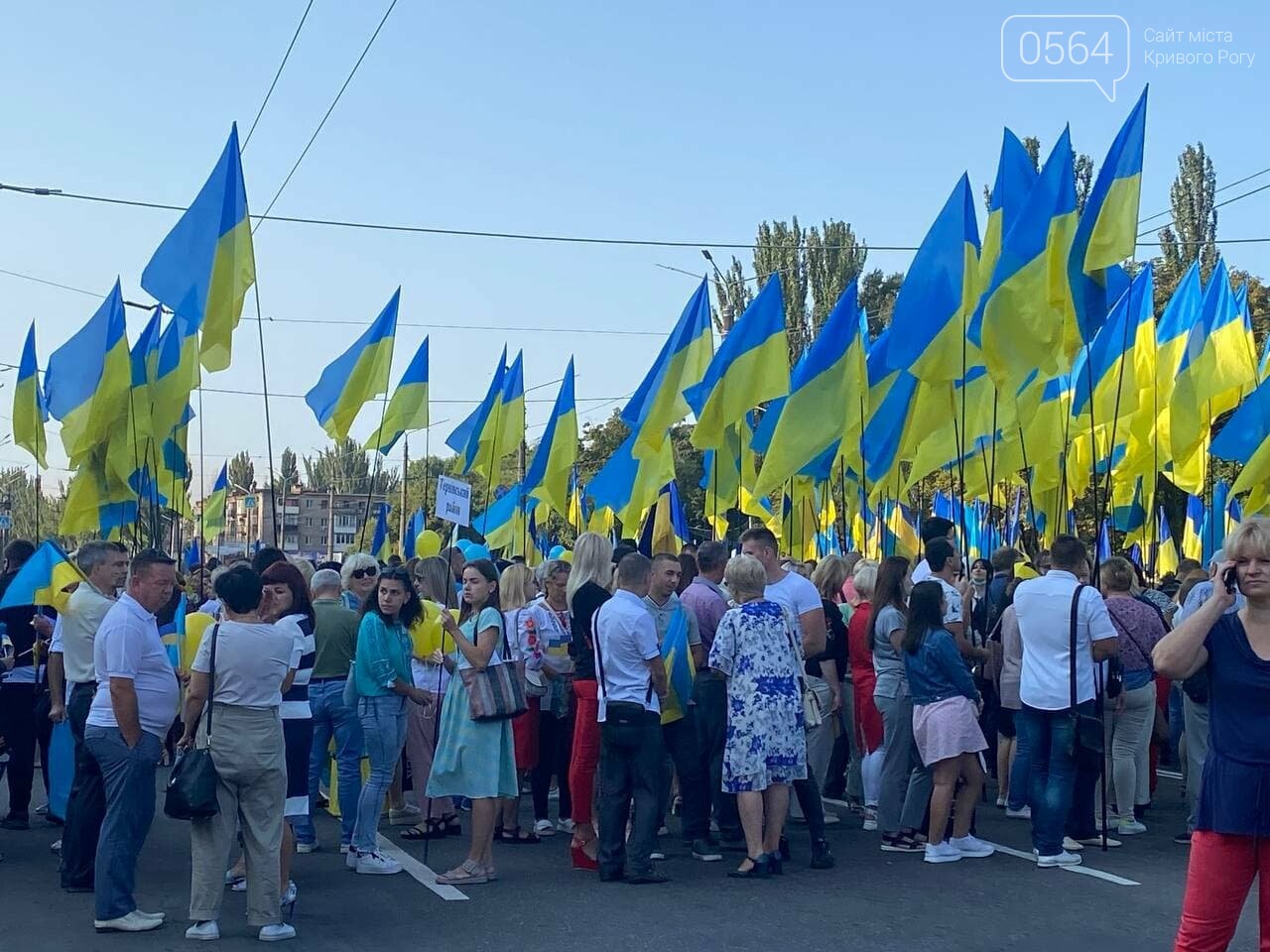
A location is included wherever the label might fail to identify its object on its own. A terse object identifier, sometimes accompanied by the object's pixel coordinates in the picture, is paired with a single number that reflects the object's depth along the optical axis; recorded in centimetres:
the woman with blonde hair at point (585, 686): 859
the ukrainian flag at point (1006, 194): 1238
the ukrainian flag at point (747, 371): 1385
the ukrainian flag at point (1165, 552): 2395
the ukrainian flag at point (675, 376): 1512
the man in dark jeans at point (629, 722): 814
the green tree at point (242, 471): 13125
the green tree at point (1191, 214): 4044
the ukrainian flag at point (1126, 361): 1602
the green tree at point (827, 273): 4894
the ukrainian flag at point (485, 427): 1914
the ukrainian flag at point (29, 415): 1564
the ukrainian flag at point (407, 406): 1731
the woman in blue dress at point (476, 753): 815
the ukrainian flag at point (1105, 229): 1067
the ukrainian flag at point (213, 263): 1127
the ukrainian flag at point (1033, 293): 1112
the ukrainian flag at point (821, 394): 1349
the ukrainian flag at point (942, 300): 1205
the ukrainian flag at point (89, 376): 1359
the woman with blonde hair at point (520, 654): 913
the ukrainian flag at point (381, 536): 2197
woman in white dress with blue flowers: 830
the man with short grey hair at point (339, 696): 880
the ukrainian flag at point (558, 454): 1784
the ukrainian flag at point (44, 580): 913
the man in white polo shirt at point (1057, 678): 853
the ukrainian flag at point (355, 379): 1523
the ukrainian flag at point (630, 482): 1550
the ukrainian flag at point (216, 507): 2853
